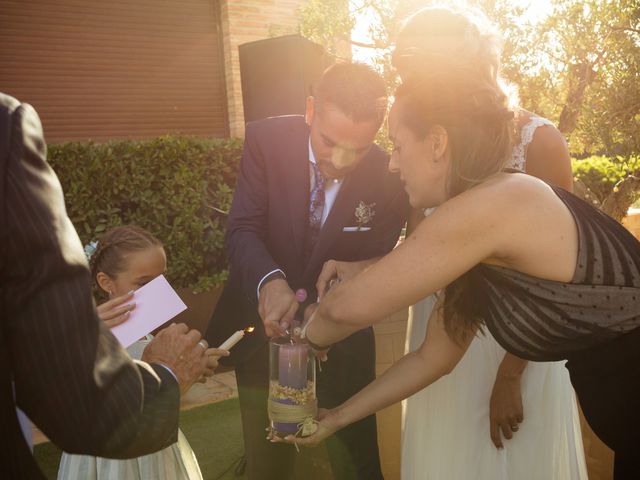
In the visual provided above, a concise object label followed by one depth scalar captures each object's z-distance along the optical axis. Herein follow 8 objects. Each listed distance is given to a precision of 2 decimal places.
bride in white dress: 2.69
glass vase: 2.29
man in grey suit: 1.06
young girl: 2.43
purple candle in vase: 2.29
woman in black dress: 1.81
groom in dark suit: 3.10
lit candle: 2.10
